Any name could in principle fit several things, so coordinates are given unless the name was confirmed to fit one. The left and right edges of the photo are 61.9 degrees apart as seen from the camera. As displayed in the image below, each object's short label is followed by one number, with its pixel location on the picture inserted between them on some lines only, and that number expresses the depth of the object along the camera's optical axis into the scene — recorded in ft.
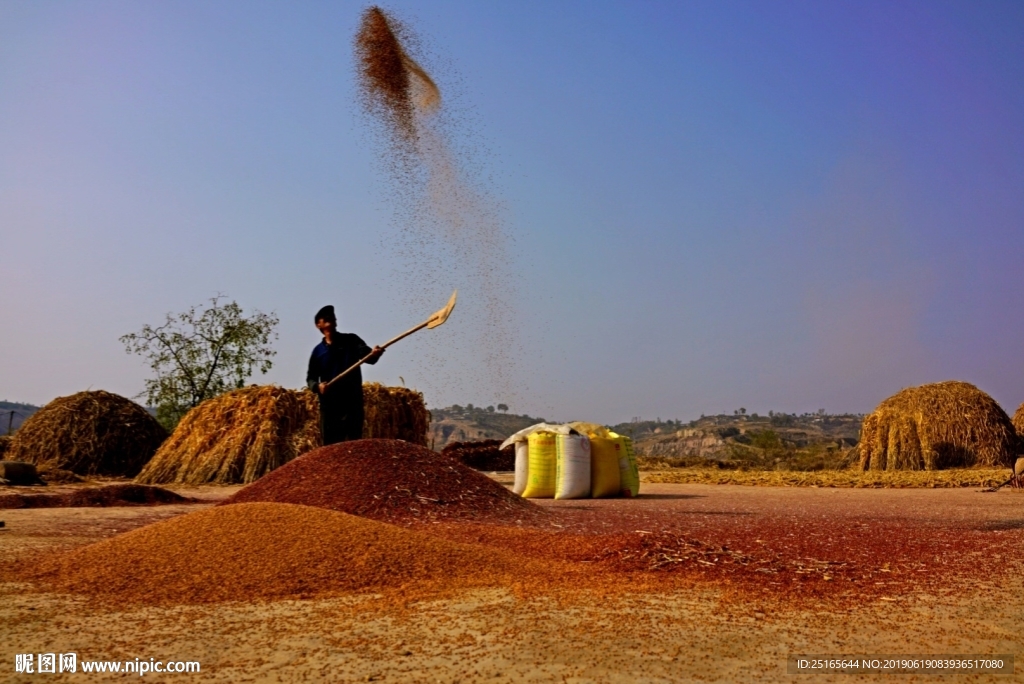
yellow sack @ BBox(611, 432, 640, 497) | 40.32
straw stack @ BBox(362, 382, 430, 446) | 53.42
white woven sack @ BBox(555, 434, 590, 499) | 38.40
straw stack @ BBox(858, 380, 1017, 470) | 65.36
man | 28.12
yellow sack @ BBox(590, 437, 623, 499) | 39.50
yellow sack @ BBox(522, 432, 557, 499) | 38.99
